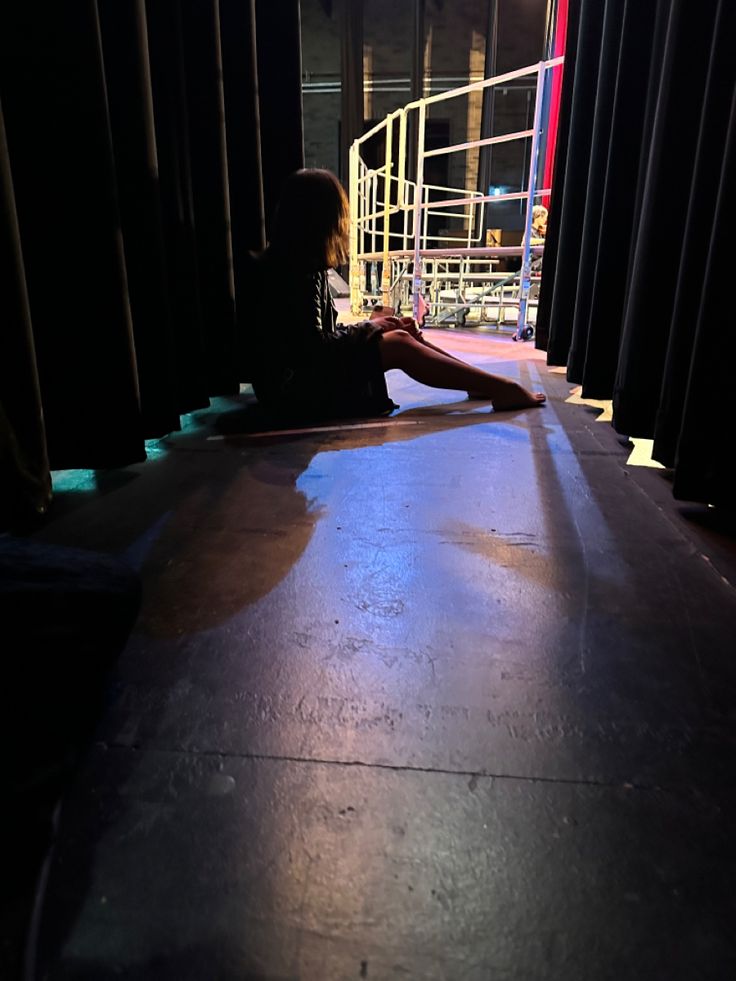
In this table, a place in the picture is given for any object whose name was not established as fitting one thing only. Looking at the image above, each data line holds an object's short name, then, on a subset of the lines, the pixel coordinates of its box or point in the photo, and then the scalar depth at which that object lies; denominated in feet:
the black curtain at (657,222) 3.70
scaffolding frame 10.71
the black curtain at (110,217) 3.76
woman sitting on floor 5.68
